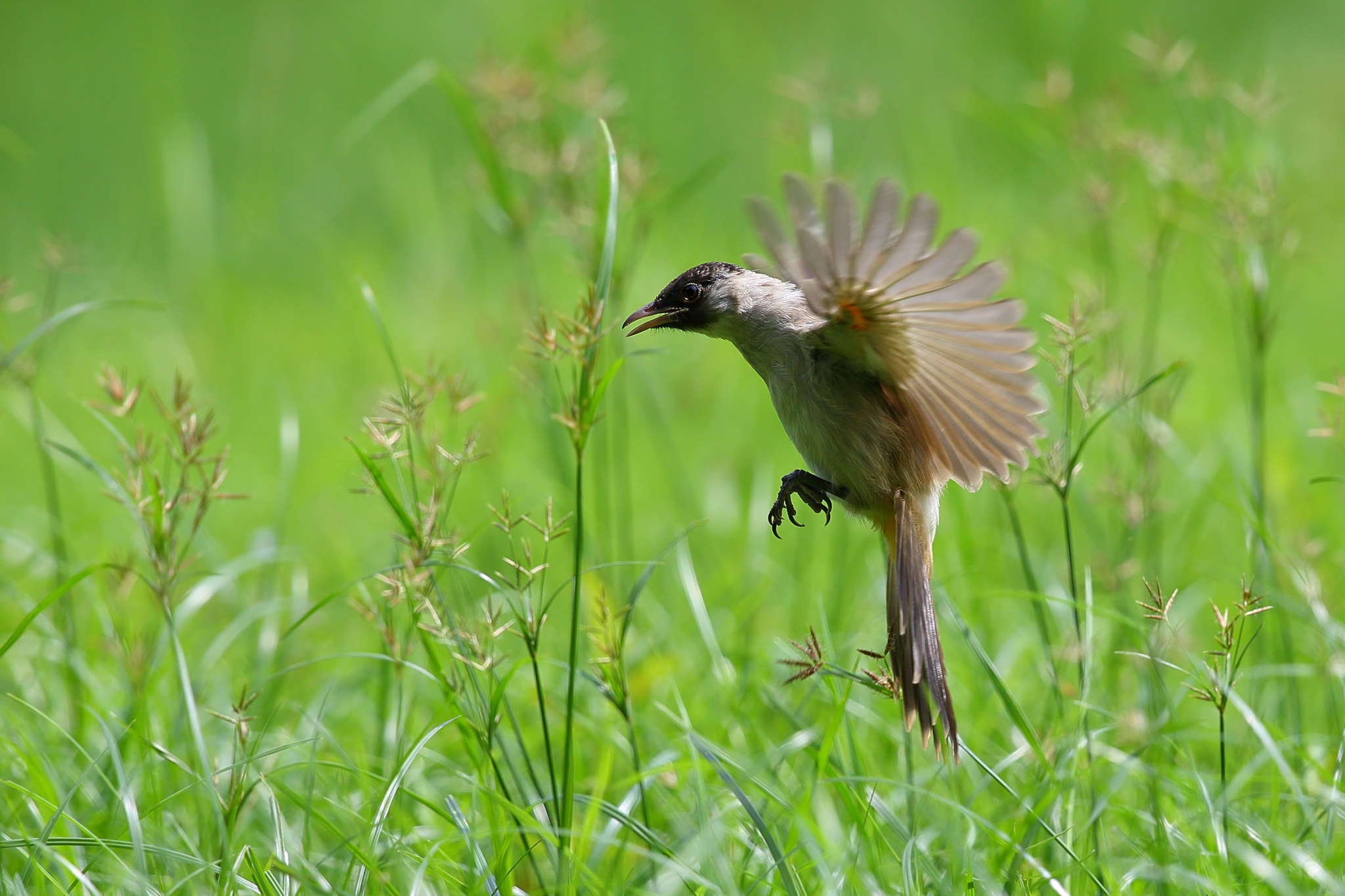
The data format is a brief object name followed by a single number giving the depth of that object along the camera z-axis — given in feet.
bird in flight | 15.14
